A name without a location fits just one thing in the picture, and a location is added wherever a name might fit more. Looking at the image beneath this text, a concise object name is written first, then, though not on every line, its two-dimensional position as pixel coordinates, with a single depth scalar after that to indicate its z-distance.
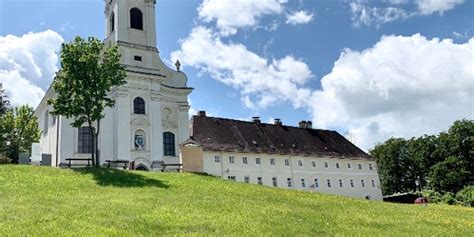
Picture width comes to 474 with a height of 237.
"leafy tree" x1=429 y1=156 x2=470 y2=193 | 71.81
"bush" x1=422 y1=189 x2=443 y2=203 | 58.37
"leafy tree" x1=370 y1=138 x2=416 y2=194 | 84.38
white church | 42.16
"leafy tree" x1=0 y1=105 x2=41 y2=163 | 51.28
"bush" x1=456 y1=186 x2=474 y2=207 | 52.91
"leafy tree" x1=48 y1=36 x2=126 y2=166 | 34.12
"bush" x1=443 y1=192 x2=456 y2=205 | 54.64
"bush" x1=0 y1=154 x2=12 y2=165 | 34.87
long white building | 54.03
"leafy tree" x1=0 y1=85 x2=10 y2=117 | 63.35
